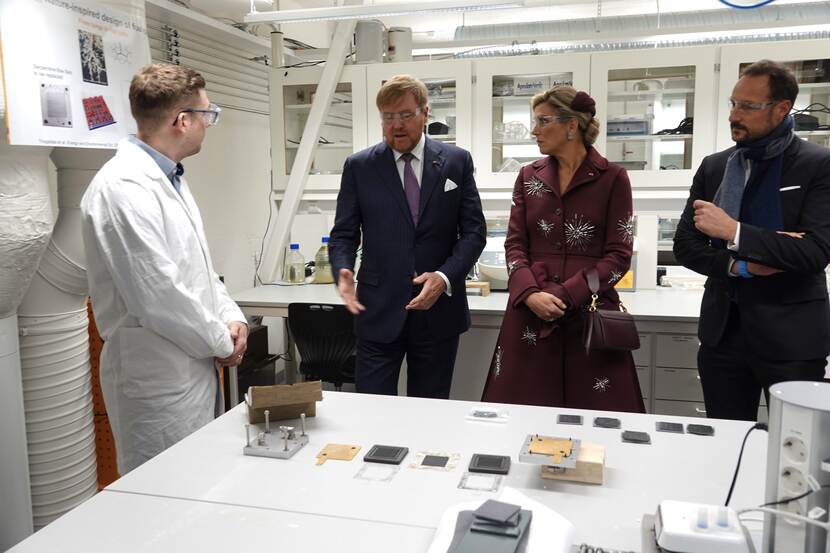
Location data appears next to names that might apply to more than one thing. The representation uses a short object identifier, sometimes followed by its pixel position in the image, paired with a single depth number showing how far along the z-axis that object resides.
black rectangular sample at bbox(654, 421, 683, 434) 1.56
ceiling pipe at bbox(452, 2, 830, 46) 3.99
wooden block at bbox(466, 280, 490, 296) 3.51
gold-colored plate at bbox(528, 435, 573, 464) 1.29
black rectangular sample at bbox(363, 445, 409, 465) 1.40
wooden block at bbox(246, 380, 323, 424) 1.61
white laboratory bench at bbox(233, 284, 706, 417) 3.02
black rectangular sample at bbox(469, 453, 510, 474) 1.34
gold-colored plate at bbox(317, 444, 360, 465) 1.42
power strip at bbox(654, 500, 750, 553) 0.90
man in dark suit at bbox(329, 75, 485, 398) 2.37
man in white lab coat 1.76
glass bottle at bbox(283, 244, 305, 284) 3.98
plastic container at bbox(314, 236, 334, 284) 3.99
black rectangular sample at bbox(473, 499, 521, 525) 1.03
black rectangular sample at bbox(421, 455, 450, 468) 1.38
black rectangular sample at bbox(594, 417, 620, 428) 1.60
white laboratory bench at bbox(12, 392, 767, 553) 1.12
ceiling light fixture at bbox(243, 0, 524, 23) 2.79
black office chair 3.12
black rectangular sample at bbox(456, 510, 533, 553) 0.98
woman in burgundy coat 2.13
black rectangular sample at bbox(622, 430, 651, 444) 1.50
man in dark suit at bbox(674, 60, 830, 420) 1.96
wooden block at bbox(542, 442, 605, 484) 1.28
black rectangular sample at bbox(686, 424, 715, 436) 1.54
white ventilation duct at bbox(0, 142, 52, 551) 2.27
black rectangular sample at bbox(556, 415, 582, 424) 1.62
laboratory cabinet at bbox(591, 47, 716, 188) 3.35
